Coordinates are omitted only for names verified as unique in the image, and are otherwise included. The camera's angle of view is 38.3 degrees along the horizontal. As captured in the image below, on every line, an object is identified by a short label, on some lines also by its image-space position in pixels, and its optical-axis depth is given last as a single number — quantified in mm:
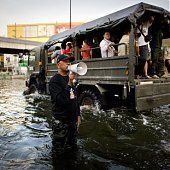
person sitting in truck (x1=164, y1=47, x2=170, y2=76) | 8680
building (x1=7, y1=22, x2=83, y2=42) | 77500
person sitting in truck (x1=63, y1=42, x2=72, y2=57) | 8844
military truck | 6254
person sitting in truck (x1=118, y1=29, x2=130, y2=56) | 6702
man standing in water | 3639
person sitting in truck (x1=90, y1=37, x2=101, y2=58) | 8070
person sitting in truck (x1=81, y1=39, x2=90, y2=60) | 8188
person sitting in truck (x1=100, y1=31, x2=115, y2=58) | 7352
